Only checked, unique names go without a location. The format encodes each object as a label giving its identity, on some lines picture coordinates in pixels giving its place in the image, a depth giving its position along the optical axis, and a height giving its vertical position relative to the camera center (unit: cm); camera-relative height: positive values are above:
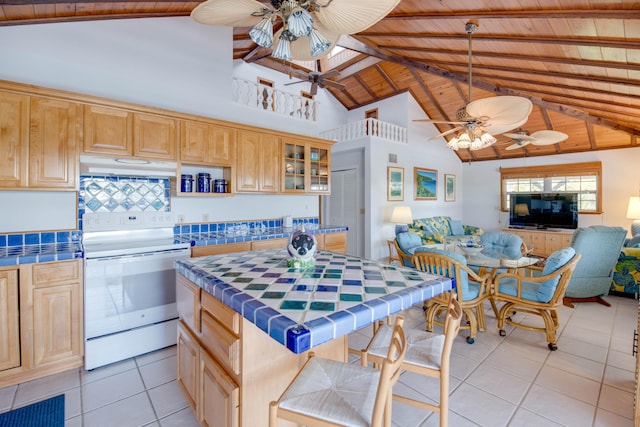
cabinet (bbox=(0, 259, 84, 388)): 207 -84
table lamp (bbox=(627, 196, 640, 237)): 520 +1
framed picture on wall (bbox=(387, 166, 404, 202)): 632 +62
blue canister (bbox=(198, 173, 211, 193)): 334 +32
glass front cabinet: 407 +66
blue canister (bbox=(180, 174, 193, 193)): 317 +31
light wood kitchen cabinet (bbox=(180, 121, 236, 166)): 314 +77
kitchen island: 103 -40
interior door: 640 +16
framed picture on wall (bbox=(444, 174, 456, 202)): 797 +67
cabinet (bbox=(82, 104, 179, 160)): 261 +75
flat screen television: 647 +3
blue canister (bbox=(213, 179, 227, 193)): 347 +30
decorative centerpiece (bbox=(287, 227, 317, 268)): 168 -22
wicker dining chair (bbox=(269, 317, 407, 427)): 94 -70
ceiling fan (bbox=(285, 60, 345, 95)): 485 +233
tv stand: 625 -62
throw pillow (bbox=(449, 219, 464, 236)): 722 -43
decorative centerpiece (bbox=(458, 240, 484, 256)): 346 -48
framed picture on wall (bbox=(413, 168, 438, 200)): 703 +70
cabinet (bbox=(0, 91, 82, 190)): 229 +58
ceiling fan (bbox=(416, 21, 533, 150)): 281 +103
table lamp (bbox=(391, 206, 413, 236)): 569 -10
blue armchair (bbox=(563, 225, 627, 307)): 346 -64
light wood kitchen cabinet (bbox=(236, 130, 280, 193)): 357 +63
